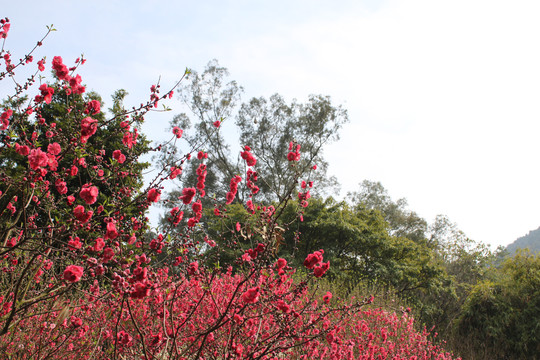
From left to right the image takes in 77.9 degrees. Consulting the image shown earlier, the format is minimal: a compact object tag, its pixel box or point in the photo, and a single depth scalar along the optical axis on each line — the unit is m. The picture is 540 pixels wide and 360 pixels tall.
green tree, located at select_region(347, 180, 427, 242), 26.00
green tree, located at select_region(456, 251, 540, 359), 7.02
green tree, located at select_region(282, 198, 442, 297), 10.92
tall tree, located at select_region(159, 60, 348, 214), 21.16
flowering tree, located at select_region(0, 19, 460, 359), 1.65
